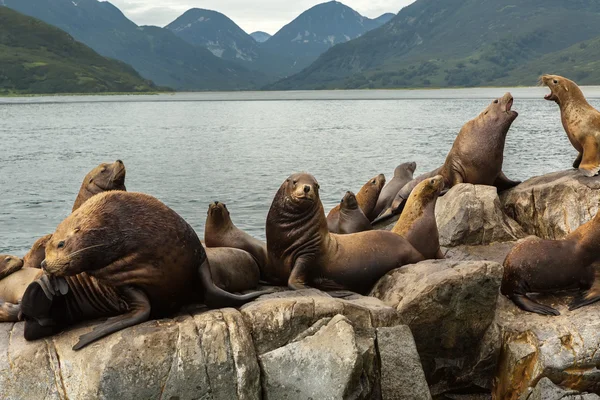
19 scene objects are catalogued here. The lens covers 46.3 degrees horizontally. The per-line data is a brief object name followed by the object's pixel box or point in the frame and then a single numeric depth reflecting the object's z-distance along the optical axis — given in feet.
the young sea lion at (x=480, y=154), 36.50
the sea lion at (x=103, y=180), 27.53
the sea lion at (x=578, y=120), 34.04
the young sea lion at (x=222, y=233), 26.89
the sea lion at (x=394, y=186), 40.98
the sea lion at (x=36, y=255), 24.63
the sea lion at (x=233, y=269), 21.98
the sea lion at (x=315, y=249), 23.81
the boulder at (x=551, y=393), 19.39
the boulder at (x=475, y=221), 30.81
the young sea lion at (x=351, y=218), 32.38
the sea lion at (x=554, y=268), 23.54
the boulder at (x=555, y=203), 30.99
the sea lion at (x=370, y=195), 40.14
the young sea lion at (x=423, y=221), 26.61
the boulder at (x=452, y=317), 20.63
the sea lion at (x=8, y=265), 22.18
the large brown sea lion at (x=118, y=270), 17.80
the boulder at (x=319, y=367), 17.20
